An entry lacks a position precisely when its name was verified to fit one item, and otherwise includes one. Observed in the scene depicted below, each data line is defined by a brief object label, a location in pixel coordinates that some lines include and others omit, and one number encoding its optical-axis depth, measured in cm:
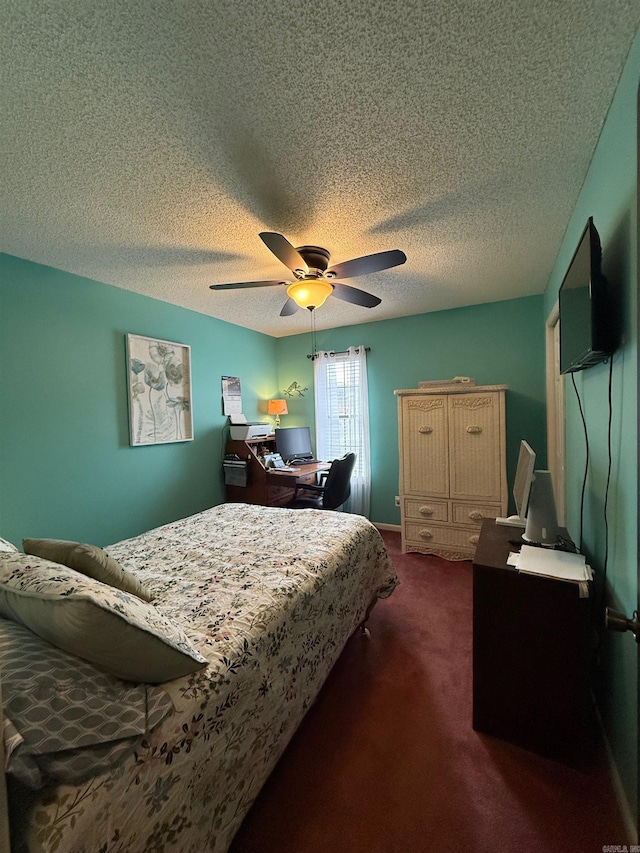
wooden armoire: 291
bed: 65
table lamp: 429
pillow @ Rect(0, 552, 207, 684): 77
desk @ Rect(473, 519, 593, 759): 125
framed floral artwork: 286
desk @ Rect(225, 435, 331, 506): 340
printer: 370
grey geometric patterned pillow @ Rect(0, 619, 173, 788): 64
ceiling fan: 177
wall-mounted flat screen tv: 116
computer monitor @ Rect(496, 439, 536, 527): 154
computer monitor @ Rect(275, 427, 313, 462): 394
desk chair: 313
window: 400
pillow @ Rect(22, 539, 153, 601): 114
